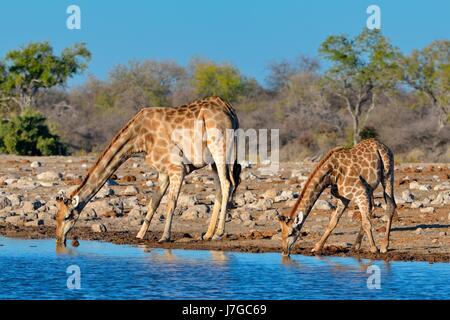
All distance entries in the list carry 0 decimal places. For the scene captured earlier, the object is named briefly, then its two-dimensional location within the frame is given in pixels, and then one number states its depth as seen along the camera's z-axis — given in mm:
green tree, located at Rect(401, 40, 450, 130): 44312
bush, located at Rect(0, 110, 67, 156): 31562
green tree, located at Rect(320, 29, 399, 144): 44375
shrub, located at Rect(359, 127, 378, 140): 37844
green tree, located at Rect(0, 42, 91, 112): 48062
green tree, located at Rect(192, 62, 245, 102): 57781
